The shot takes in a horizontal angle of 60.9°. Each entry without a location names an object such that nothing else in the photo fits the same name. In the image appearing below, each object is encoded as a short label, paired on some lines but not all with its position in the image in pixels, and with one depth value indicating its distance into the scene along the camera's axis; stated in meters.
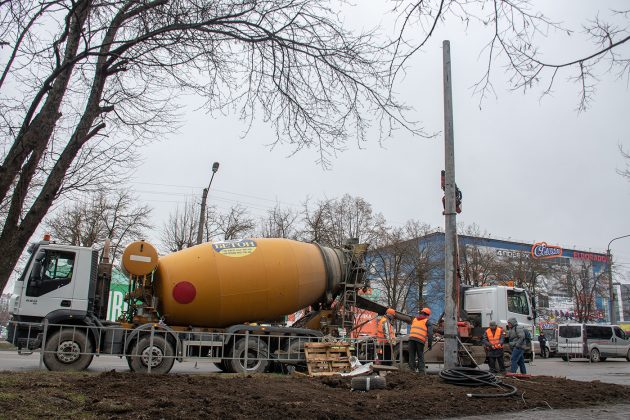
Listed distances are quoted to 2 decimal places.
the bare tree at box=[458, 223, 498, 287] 39.56
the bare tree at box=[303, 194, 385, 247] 35.69
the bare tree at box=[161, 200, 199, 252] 35.16
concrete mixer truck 12.19
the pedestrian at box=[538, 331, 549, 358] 33.06
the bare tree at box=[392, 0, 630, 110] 5.37
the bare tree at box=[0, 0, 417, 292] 5.38
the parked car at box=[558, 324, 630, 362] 28.89
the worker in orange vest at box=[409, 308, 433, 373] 13.72
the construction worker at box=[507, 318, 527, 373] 14.51
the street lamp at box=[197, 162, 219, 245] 23.50
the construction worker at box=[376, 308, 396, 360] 15.05
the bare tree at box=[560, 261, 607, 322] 44.12
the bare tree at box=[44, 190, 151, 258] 31.20
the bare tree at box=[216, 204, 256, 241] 34.75
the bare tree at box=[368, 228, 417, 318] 36.66
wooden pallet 12.98
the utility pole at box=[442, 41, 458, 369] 10.84
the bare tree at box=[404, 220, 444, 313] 37.47
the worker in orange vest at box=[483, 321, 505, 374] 15.06
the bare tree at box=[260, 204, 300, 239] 35.78
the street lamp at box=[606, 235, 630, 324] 36.66
